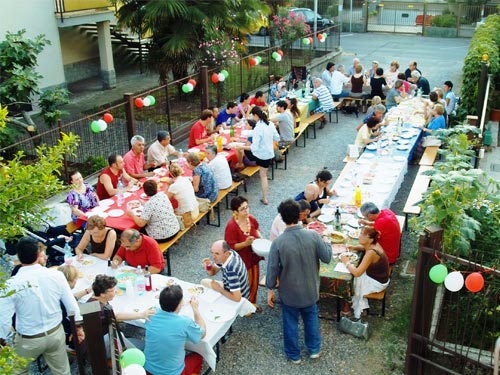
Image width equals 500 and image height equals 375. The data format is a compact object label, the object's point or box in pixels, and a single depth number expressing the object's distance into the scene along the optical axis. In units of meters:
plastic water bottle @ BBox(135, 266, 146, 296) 6.33
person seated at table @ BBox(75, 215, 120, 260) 6.98
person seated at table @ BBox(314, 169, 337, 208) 8.29
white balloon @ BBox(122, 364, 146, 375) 3.85
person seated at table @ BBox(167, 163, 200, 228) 8.27
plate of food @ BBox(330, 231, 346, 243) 7.39
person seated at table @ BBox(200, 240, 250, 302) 6.07
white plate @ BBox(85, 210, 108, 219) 8.15
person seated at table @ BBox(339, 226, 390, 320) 6.53
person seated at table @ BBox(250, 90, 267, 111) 13.25
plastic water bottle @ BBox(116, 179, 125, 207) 8.54
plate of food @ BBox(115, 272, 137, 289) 6.43
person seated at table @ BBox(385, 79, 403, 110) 14.13
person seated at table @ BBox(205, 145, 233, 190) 9.43
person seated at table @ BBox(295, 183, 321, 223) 7.96
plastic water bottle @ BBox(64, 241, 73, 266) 7.06
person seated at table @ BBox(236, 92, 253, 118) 12.78
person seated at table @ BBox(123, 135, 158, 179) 9.69
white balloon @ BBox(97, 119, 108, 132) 9.66
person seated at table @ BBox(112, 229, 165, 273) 6.71
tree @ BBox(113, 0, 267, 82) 14.93
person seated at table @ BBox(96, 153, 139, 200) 8.89
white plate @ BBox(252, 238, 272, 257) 6.89
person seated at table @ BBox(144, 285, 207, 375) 5.12
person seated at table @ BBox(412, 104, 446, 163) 11.57
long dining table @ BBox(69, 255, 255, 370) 5.74
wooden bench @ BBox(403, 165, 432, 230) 8.60
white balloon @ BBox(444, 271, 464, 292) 4.56
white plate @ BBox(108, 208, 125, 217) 8.15
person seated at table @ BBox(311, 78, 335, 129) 14.30
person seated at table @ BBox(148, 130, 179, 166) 10.18
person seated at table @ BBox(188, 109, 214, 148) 11.27
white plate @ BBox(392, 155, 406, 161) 10.24
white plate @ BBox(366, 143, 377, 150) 10.77
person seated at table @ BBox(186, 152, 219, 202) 9.00
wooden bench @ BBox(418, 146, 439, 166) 10.79
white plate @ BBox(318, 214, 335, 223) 7.91
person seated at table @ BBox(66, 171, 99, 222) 8.08
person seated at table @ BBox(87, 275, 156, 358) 5.62
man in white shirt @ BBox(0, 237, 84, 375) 5.19
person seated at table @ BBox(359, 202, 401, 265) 7.09
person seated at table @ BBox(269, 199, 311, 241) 7.12
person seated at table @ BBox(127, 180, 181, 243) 7.73
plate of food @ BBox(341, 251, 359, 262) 6.89
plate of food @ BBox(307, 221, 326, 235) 7.61
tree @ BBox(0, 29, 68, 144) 11.11
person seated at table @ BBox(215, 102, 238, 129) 12.31
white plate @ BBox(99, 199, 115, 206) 8.50
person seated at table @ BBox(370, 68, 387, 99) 15.20
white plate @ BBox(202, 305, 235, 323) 5.90
